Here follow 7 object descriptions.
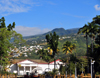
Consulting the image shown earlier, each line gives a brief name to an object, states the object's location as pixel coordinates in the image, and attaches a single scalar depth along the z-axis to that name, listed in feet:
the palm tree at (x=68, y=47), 240.73
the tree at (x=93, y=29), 186.51
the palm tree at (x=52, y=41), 204.33
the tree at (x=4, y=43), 129.59
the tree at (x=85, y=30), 192.80
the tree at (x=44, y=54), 251.56
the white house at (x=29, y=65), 265.95
